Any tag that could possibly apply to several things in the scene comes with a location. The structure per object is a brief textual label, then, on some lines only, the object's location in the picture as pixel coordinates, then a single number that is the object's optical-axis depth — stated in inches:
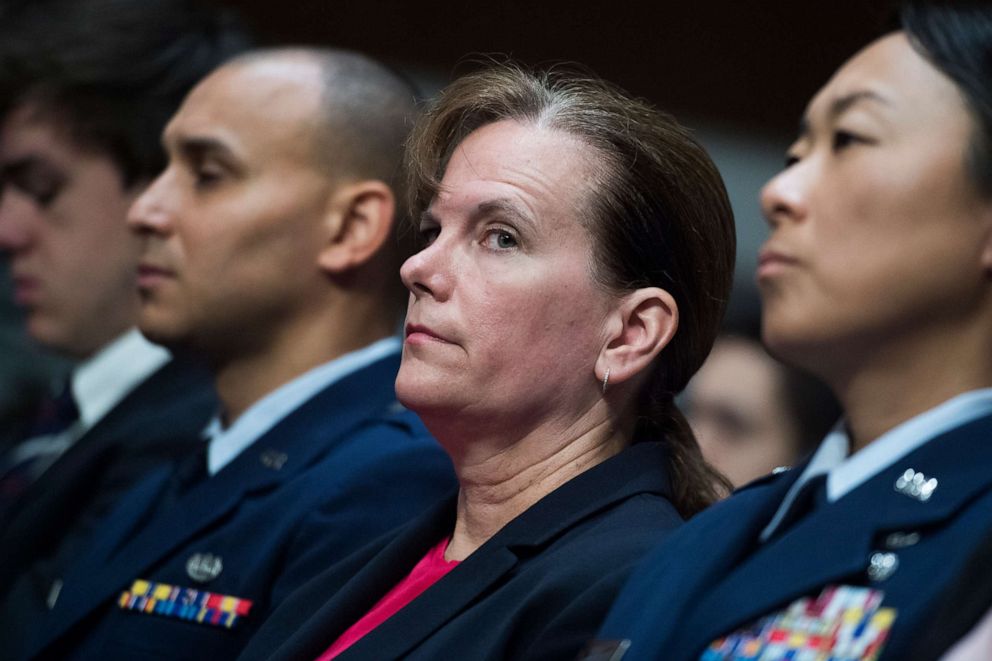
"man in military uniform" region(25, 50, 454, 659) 141.6
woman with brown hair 132.7
